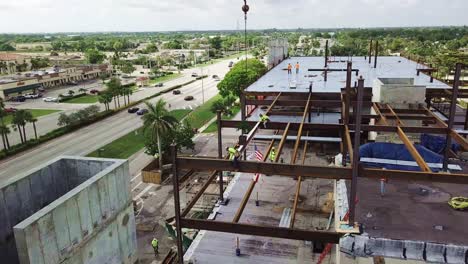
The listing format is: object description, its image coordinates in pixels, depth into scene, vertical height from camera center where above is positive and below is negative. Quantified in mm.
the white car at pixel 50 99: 77638 -10955
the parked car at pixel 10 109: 64819 -10985
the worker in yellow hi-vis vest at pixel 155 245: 24016 -12781
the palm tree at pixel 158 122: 36188 -7473
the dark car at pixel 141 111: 63562 -11245
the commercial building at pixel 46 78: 80075 -7896
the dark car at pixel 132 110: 66175 -11422
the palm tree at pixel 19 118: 44000 -8339
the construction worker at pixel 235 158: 13094 -3979
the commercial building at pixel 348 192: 12594 -6570
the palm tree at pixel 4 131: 41969 -9386
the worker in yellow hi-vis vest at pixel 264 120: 19594 -3986
